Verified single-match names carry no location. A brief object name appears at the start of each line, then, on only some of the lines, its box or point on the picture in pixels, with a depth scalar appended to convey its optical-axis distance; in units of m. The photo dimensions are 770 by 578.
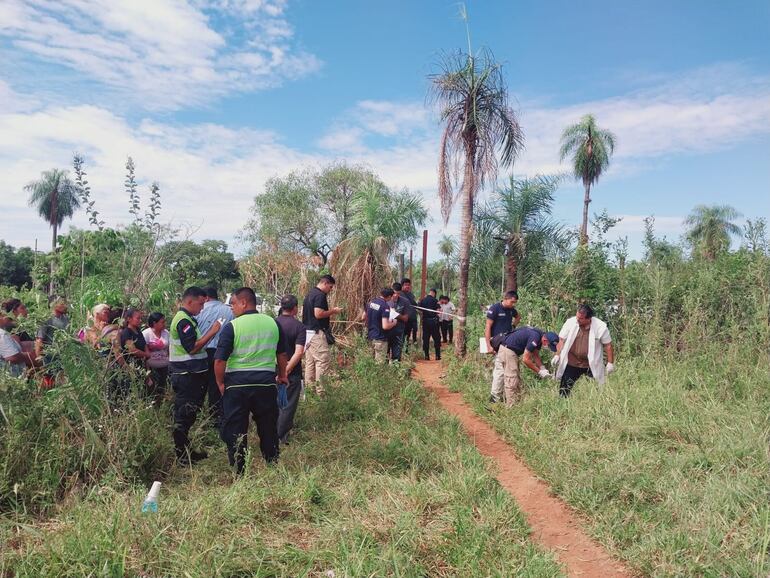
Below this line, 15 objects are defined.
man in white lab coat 6.48
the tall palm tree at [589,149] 23.92
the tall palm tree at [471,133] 9.62
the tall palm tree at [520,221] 15.72
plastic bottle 3.35
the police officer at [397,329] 8.91
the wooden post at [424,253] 12.80
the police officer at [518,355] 6.67
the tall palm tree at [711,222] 29.52
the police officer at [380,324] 8.53
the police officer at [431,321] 10.92
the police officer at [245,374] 4.26
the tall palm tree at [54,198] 31.28
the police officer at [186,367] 4.85
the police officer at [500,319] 7.29
